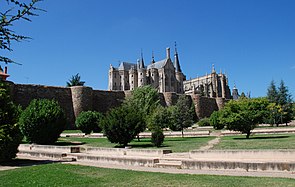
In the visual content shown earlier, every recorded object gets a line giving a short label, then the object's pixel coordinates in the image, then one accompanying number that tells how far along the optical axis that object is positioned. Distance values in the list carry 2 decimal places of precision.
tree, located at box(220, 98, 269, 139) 21.59
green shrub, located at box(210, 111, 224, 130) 34.75
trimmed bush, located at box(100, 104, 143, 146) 18.16
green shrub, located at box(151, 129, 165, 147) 18.17
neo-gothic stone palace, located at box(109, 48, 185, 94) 86.56
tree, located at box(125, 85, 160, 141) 41.00
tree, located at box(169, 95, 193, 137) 27.33
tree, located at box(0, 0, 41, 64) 3.83
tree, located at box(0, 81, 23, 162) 11.93
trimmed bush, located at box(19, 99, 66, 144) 19.80
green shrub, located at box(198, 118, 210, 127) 44.72
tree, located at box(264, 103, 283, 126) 39.19
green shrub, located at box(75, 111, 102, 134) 29.88
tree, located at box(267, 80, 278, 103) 47.34
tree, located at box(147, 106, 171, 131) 26.80
